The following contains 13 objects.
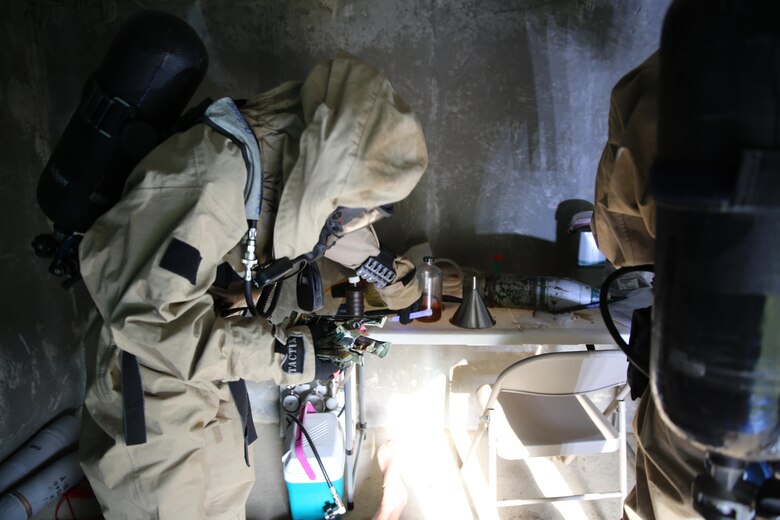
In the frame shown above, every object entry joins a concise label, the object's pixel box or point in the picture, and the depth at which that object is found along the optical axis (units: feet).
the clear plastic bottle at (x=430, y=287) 5.65
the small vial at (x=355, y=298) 5.24
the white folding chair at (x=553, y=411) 4.69
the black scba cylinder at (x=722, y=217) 1.64
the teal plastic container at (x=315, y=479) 5.76
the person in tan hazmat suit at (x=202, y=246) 3.23
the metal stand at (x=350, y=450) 6.01
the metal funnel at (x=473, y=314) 5.17
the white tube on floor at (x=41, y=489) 5.20
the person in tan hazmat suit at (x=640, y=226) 2.75
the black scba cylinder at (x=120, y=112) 3.47
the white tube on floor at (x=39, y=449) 5.43
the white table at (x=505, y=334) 5.04
